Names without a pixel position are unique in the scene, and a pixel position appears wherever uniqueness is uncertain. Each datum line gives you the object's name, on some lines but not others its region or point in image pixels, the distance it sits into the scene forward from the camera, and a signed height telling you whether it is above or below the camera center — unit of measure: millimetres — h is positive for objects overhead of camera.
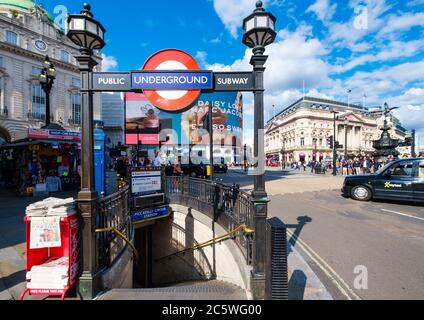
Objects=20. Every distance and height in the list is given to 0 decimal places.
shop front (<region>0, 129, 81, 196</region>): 10625 -246
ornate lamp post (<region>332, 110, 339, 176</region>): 25812 +164
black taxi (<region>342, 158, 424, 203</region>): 8844 -1217
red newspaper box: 3131 -1452
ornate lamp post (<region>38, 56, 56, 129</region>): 11117 +4177
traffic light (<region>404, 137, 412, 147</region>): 22044 +1419
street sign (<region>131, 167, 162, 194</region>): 6441 -710
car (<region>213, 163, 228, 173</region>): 29541 -1585
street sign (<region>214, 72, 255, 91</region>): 3402 +1153
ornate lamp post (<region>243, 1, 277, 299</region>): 3264 +258
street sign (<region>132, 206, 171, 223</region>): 6313 -1754
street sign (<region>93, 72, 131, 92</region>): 3365 +1144
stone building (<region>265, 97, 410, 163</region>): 76062 +9538
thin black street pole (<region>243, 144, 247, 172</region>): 33759 +249
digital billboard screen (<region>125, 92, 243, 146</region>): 28797 +4770
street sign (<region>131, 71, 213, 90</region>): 3301 +1135
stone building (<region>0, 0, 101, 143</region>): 33812 +14700
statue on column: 21142 +924
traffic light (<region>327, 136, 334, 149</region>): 28250 +1719
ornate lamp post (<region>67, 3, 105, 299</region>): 3287 -148
